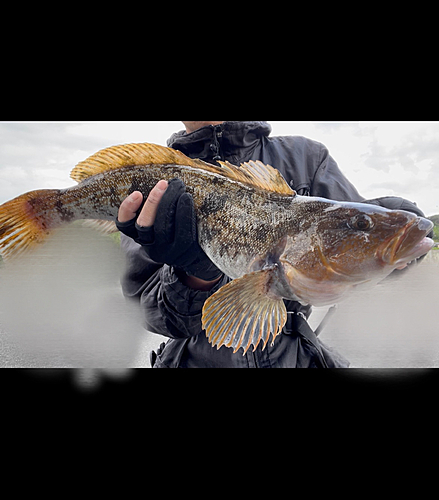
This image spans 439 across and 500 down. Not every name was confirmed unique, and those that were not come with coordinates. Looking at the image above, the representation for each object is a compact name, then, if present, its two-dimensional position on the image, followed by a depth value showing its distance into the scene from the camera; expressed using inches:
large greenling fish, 36.8
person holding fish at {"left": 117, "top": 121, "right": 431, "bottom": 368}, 37.2
